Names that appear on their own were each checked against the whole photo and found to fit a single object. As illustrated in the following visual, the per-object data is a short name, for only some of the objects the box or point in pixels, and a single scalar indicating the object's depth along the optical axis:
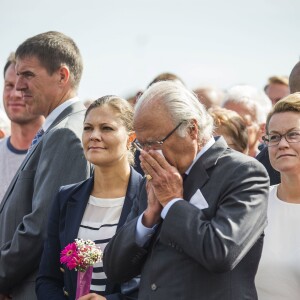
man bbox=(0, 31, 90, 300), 9.02
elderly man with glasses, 6.15
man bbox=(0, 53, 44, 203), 11.32
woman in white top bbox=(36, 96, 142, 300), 8.29
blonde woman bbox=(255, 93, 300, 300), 7.33
